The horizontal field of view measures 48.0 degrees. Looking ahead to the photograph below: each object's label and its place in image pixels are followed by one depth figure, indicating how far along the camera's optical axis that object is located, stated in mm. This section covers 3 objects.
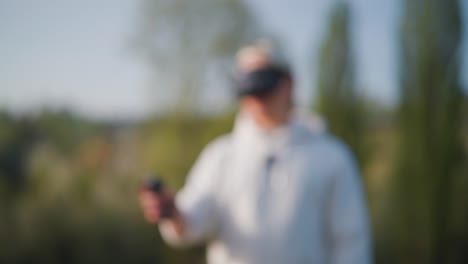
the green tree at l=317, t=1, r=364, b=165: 3850
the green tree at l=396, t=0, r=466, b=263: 3805
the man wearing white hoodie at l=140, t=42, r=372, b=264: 1684
